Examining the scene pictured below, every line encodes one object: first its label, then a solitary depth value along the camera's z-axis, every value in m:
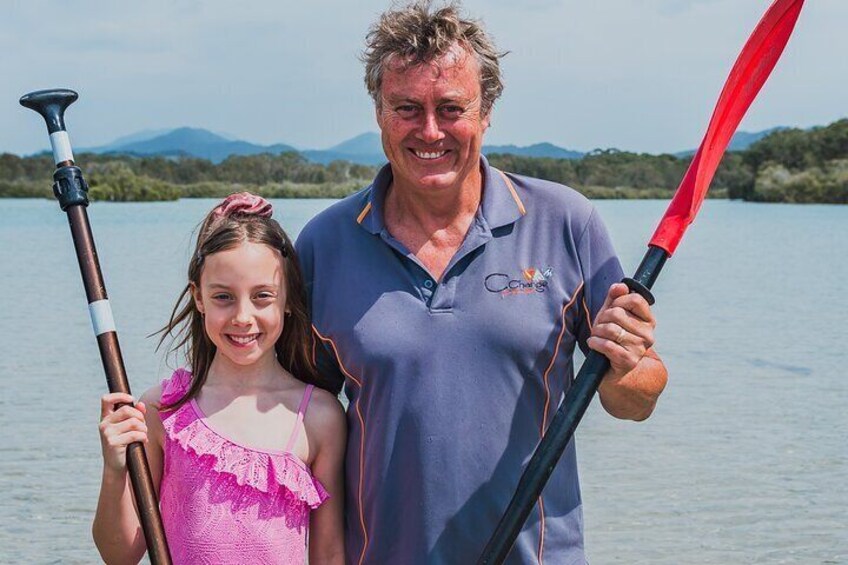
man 2.88
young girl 3.02
